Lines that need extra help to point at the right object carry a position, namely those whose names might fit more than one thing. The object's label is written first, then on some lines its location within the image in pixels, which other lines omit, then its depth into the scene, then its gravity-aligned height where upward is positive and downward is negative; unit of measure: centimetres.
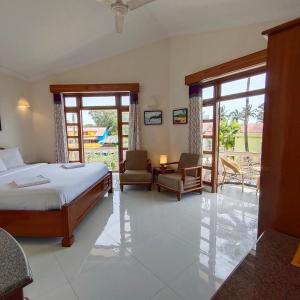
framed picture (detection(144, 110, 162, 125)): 470 +32
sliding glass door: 360 +23
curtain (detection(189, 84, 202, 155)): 404 +26
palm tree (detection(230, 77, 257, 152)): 433 +35
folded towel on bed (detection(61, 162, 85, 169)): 353 -65
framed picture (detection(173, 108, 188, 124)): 436 +33
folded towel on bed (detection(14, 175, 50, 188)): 231 -63
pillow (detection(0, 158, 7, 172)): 333 -62
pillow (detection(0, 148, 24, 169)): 362 -52
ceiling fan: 217 +143
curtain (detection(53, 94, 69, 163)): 473 -1
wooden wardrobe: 83 -1
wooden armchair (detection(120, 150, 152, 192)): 411 -92
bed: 218 -91
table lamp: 446 -67
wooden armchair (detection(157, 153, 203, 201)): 368 -96
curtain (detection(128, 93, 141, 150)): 467 +15
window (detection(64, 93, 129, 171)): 505 +14
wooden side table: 427 -93
